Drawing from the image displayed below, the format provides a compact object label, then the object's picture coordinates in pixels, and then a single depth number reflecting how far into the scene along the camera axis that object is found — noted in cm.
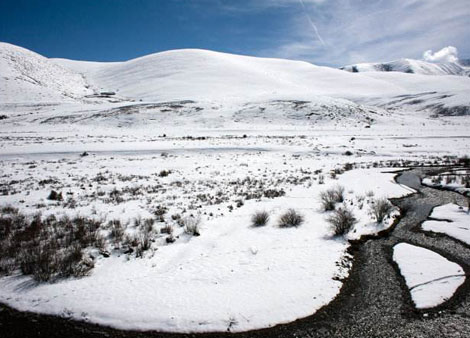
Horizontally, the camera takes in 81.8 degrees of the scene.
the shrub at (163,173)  1838
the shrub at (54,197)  1196
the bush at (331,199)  1035
